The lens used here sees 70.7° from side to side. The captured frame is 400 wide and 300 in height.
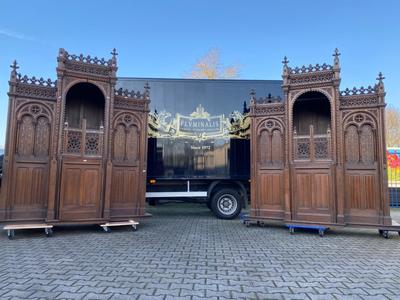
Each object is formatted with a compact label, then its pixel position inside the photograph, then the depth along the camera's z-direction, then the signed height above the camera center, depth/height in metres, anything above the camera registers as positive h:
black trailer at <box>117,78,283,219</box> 8.98 +0.91
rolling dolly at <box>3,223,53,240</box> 6.05 -1.27
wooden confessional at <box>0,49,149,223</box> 6.64 +0.33
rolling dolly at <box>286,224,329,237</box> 6.68 -1.29
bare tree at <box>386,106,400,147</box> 26.23 +4.50
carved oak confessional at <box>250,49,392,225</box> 6.83 +0.36
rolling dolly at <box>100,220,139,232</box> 6.89 -1.32
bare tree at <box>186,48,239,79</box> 21.84 +7.80
